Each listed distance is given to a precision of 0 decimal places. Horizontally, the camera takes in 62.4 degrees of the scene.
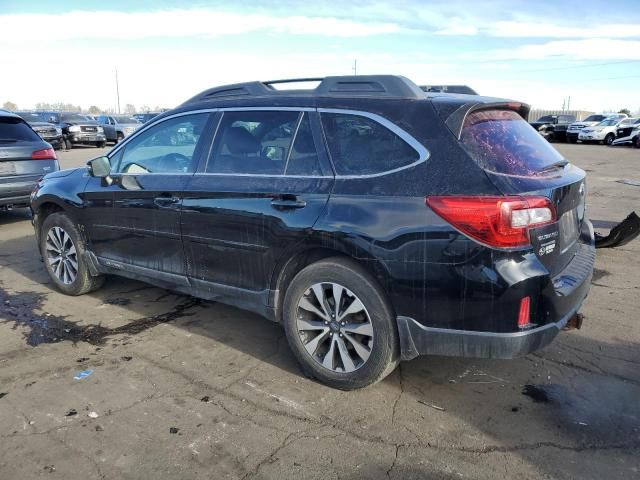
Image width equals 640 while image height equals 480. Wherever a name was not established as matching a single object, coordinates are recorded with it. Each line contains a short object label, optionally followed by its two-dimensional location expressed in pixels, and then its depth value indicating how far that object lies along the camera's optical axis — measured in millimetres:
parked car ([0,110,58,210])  8156
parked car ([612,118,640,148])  29881
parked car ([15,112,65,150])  23203
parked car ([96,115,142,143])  29250
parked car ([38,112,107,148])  26089
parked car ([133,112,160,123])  32950
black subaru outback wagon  2828
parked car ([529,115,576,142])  35844
